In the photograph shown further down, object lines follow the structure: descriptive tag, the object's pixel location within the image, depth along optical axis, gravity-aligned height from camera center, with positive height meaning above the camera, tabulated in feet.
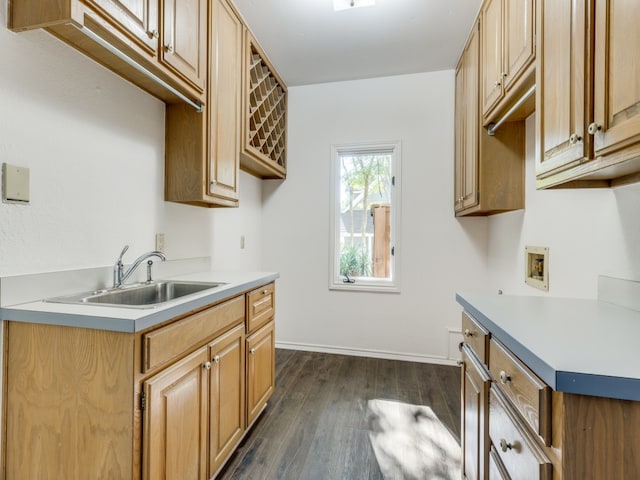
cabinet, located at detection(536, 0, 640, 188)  2.58 +1.47
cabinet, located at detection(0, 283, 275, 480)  3.08 -1.74
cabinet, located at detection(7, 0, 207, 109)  3.41 +2.57
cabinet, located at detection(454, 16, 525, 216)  6.62 +1.83
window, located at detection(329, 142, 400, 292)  9.89 +0.75
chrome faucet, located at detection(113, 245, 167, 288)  4.66 -0.49
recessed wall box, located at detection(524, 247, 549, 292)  5.51 -0.48
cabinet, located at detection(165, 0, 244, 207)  5.73 +1.93
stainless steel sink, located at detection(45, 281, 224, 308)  4.00 -0.84
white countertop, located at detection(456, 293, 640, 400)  1.90 -0.80
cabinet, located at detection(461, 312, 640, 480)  1.90 -1.33
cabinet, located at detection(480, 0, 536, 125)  4.58 +3.20
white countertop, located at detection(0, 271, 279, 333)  3.02 -0.79
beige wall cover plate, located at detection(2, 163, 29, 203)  3.49 +0.61
